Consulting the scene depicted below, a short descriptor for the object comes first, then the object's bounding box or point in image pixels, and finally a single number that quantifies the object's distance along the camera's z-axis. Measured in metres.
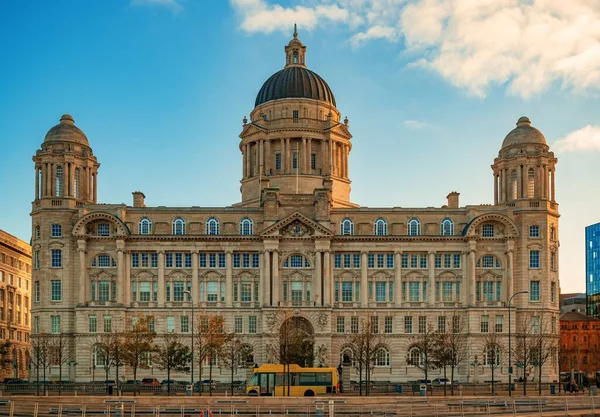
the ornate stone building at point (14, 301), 151.12
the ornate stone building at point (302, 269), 123.00
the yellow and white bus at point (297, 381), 91.50
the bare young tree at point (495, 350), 122.25
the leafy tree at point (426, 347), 111.25
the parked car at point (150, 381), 109.06
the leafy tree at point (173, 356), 110.19
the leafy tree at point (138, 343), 106.62
